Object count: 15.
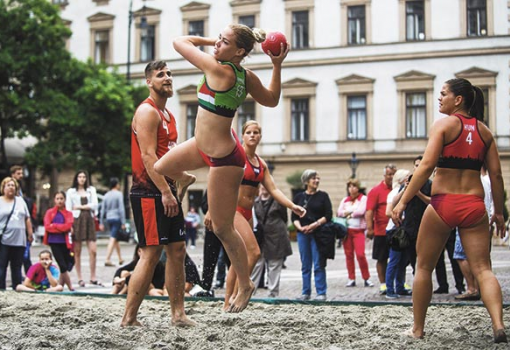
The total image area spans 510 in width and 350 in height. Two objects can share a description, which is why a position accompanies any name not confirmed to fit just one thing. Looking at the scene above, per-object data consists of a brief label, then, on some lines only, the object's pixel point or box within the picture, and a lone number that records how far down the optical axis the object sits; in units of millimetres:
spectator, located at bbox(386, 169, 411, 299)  11617
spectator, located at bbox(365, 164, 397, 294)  12656
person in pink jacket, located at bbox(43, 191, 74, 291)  12555
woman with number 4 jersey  6051
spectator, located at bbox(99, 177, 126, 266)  18328
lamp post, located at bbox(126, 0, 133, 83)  37844
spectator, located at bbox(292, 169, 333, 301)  11141
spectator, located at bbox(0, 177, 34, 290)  11719
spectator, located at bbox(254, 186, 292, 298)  11539
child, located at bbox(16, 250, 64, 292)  12031
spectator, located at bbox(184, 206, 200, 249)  30977
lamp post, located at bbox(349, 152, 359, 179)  36125
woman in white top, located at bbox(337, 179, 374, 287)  13773
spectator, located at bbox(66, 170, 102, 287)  13992
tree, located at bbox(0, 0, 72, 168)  37094
